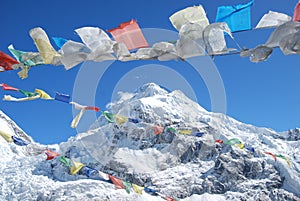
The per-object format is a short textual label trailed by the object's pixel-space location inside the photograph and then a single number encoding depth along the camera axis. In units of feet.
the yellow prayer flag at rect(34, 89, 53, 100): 43.01
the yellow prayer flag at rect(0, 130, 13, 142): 52.02
